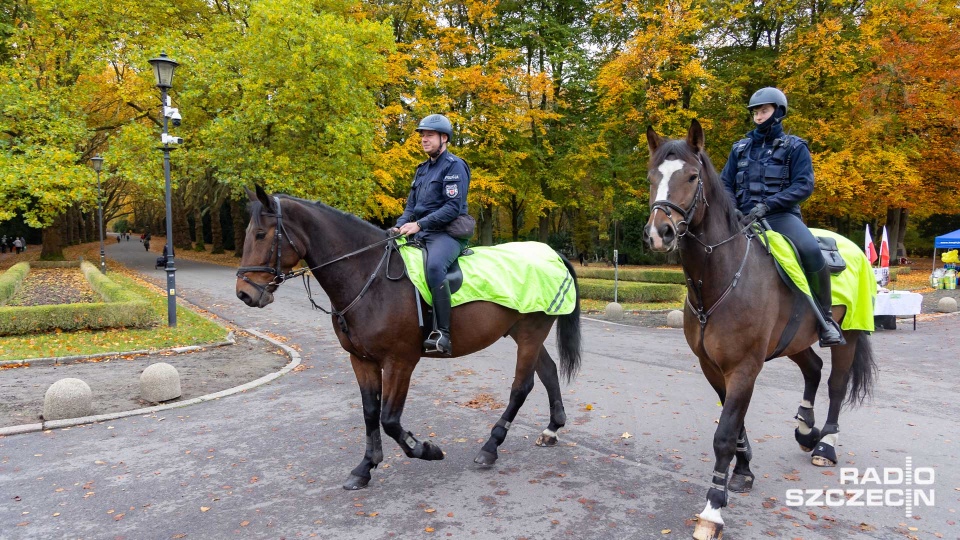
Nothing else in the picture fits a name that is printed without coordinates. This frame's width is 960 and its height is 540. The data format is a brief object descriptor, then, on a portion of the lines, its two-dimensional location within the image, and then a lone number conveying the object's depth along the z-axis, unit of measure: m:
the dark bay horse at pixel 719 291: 3.97
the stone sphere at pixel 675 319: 14.16
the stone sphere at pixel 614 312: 15.71
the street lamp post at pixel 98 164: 24.94
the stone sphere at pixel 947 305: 16.03
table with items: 12.85
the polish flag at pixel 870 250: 14.26
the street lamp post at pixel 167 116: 12.30
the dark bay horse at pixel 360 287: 4.61
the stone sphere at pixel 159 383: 7.57
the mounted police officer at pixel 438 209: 5.05
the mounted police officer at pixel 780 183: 4.77
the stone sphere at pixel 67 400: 6.78
